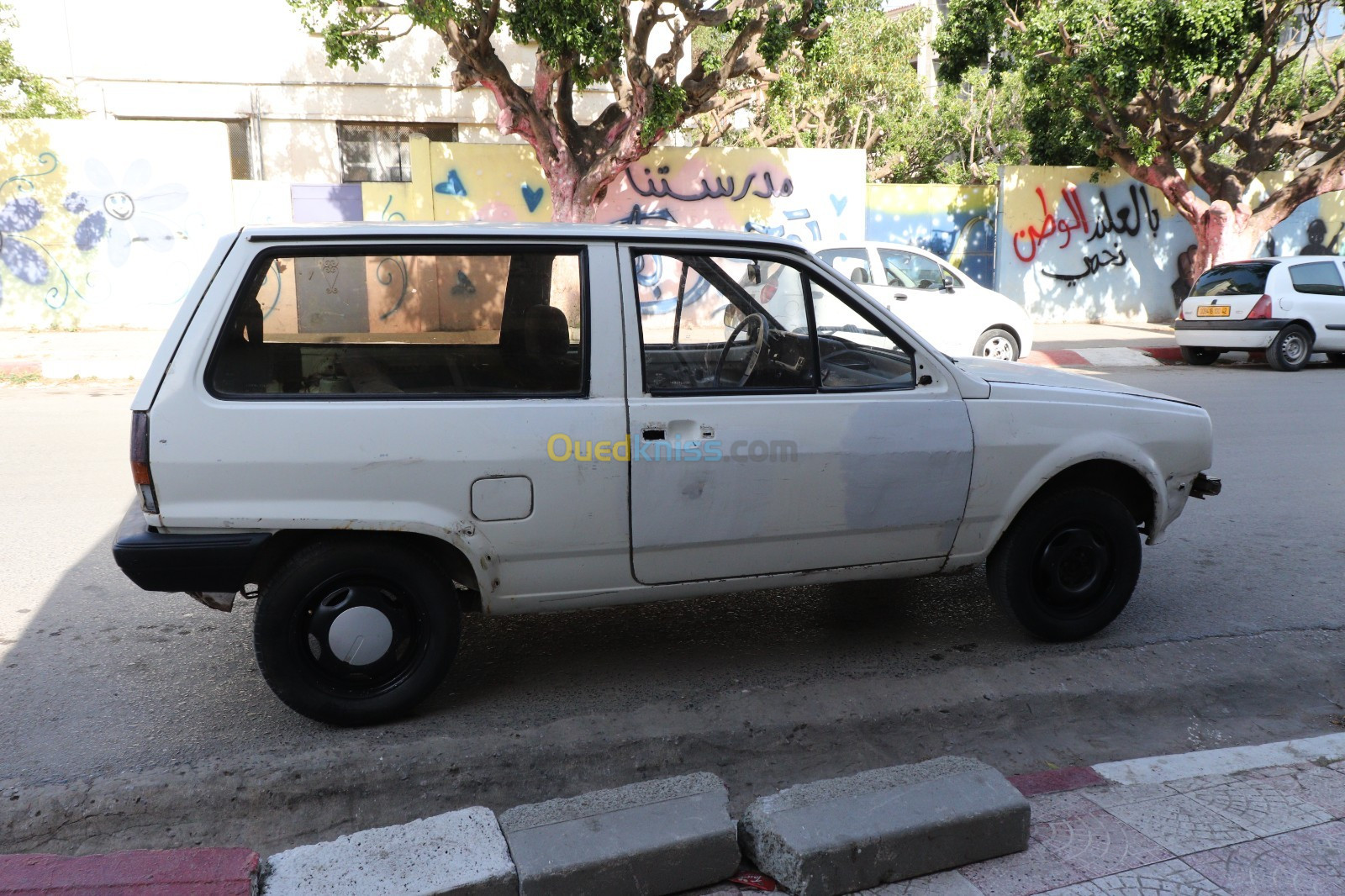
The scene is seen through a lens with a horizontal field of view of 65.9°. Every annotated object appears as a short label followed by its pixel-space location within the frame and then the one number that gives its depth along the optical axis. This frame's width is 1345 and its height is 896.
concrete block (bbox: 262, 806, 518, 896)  2.62
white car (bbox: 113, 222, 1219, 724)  3.28
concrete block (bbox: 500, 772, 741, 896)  2.67
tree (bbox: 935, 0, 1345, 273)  14.70
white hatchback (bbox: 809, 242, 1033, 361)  12.72
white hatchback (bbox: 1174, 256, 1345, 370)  13.84
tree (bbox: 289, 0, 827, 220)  12.93
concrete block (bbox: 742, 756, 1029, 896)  2.76
